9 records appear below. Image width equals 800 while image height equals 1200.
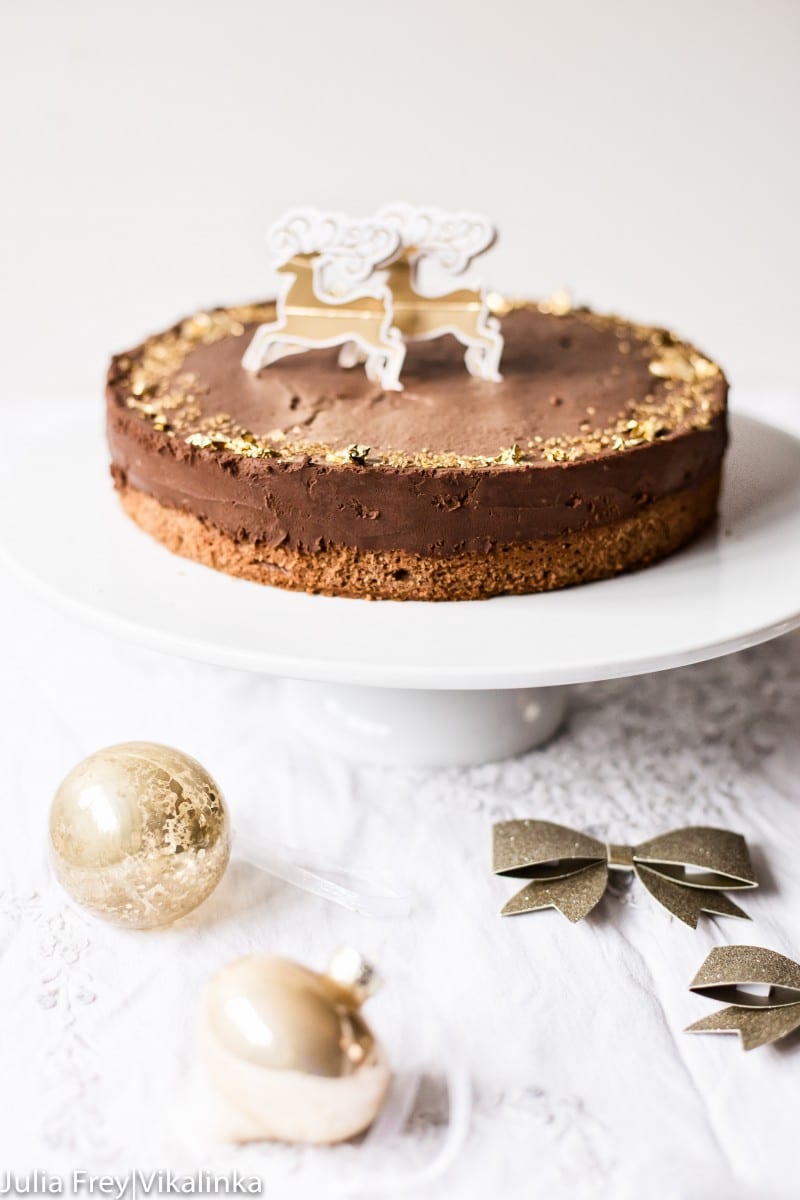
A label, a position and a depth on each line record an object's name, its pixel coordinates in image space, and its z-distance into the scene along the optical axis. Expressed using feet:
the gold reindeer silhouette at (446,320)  2.49
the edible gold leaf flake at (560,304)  2.79
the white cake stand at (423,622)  2.13
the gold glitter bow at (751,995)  1.99
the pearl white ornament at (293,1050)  1.81
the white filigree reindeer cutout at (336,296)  2.42
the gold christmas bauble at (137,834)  2.02
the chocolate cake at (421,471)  2.24
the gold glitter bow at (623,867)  2.15
